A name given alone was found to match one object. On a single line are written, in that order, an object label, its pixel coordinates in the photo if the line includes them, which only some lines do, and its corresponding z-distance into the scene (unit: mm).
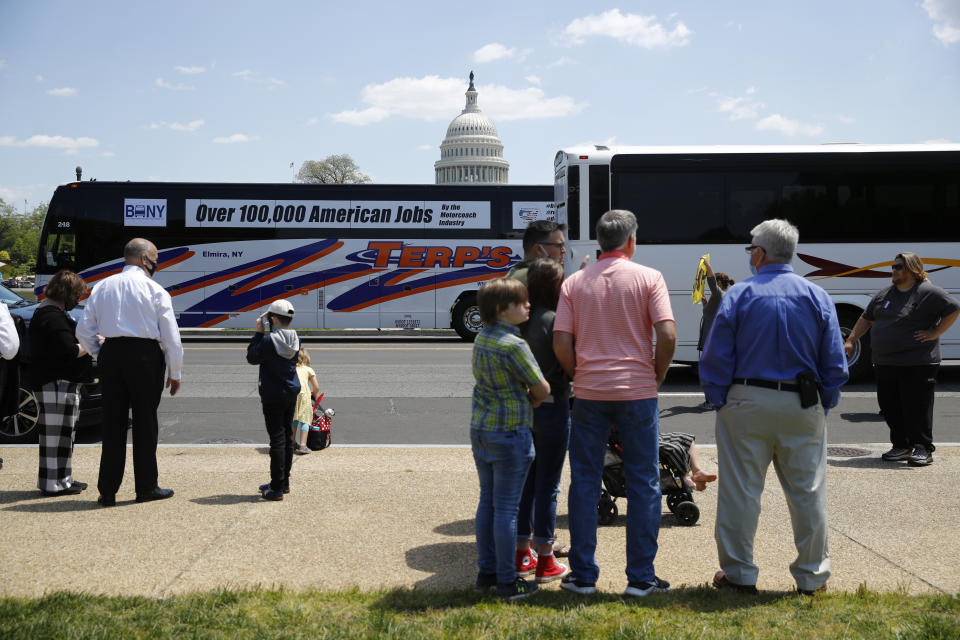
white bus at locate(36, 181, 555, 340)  20844
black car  8055
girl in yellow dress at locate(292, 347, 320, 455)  7477
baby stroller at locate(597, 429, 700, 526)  5402
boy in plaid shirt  4023
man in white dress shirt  5836
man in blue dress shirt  4109
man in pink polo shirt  4125
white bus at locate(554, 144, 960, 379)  12602
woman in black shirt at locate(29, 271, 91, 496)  6078
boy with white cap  5934
